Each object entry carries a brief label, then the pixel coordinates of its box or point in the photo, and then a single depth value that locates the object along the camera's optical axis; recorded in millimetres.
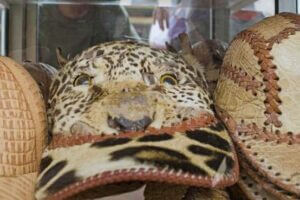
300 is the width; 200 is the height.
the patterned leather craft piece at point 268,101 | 639
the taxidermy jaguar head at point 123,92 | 589
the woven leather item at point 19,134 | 610
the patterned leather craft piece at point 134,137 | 525
